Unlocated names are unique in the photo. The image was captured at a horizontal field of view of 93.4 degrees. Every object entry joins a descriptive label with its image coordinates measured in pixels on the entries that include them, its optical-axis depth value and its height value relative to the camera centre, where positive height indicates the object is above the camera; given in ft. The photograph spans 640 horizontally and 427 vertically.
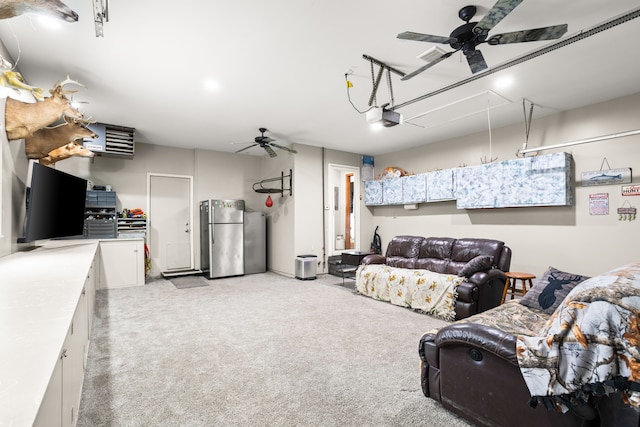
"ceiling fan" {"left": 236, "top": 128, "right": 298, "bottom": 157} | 17.08 +4.23
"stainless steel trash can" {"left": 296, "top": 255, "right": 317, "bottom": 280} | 20.08 -3.49
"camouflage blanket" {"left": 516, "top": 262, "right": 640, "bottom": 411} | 4.11 -1.97
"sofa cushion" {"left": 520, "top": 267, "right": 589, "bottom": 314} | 8.29 -2.19
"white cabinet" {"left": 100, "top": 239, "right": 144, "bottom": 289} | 16.93 -2.70
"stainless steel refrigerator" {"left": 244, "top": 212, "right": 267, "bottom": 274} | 22.27 -2.01
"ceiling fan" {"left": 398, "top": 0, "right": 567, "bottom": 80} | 6.30 +4.19
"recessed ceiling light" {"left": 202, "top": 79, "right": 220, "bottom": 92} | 11.35 +5.08
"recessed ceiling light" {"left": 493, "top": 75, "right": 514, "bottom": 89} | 11.22 +5.09
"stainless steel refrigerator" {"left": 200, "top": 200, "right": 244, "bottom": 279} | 20.85 -1.53
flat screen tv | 8.99 +0.42
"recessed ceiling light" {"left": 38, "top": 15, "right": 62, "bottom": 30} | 7.71 +5.06
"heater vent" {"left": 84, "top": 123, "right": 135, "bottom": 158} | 16.22 +4.16
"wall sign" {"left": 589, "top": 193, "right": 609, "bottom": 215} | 13.14 +0.46
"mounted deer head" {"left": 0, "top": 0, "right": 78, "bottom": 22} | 4.93 +3.51
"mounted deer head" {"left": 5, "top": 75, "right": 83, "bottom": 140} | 8.46 +3.00
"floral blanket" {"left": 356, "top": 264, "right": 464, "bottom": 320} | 12.46 -3.36
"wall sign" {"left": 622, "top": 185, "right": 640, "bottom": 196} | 12.40 +1.00
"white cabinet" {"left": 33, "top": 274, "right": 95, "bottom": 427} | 3.23 -2.37
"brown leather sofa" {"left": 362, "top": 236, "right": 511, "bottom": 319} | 11.98 -2.33
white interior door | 20.99 -0.44
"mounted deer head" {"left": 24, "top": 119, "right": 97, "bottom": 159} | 10.37 +2.71
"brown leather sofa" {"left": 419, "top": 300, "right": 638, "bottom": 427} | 4.54 -3.06
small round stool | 13.12 -2.86
